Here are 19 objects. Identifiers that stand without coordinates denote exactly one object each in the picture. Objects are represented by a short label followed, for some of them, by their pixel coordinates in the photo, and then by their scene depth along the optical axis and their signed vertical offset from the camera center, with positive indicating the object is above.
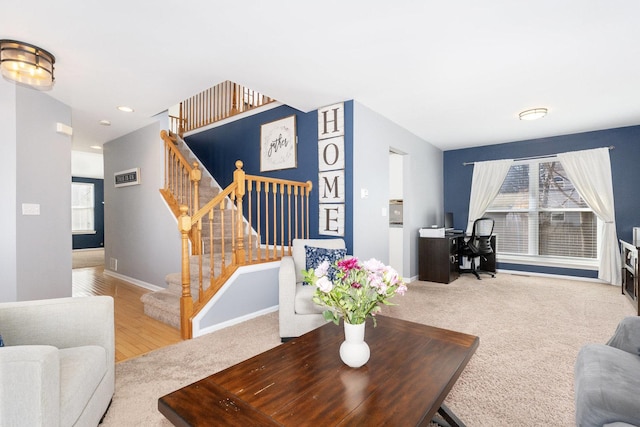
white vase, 1.33 -0.59
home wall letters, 3.61 +0.56
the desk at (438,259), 4.79 -0.73
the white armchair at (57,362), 0.98 -0.61
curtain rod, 5.04 +0.99
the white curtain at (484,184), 5.46 +0.57
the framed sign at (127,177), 4.70 +0.64
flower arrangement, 1.32 -0.33
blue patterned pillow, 2.87 -0.39
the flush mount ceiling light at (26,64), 2.24 +1.20
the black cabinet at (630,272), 3.51 -0.75
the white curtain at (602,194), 4.49 +0.31
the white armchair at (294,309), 2.52 -0.79
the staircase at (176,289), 3.06 -0.85
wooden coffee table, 1.01 -0.69
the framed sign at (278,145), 4.14 +1.03
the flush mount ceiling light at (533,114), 3.78 +1.30
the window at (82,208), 9.26 +0.28
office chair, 5.09 -0.41
